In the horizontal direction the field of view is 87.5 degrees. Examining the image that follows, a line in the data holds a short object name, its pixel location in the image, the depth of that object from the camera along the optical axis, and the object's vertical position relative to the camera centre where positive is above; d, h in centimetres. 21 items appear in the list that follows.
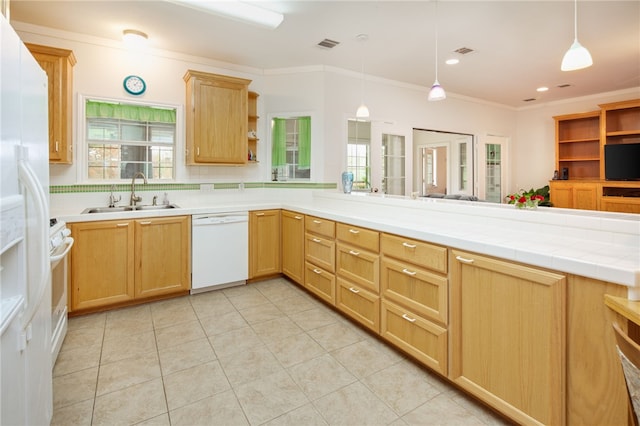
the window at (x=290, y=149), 464 +80
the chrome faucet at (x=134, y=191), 379 +17
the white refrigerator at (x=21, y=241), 105 -12
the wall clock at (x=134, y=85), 376 +139
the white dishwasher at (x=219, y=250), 363 -49
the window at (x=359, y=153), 487 +80
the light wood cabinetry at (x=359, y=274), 259 -56
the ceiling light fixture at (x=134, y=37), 343 +176
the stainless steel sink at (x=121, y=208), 350 -1
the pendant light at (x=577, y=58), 221 +99
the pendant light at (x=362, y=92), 362 +168
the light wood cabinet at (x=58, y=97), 312 +104
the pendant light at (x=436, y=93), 309 +105
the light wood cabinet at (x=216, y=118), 389 +106
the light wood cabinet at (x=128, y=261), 308 -53
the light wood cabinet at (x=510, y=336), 151 -65
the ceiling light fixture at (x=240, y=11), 281 +171
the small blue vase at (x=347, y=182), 400 +30
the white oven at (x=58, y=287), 220 -59
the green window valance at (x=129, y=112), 367 +109
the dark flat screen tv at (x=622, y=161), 559 +77
